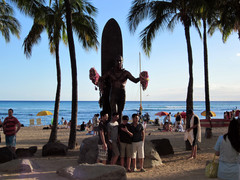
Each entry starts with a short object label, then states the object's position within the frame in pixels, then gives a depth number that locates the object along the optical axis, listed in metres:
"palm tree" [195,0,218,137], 11.25
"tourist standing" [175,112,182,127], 23.38
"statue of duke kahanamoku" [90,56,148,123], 8.91
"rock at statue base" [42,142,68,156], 10.62
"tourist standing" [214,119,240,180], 5.05
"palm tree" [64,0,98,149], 12.40
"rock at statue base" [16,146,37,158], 10.21
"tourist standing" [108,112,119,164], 7.19
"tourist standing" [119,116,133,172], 7.32
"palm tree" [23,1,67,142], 13.51
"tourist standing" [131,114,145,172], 7.35
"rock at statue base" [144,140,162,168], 8.35
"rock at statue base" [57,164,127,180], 5.96
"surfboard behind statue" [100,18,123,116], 9.64
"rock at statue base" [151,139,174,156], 10.42
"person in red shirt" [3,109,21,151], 9.03
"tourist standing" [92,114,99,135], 18.47
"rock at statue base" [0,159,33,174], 7.20
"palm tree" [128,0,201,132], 12.03
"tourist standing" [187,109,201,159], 9.23
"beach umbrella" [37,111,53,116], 30.34
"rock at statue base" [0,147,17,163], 8.50
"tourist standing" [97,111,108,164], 6.95
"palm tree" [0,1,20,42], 18.38
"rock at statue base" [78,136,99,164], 8.53
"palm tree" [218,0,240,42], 13.22
